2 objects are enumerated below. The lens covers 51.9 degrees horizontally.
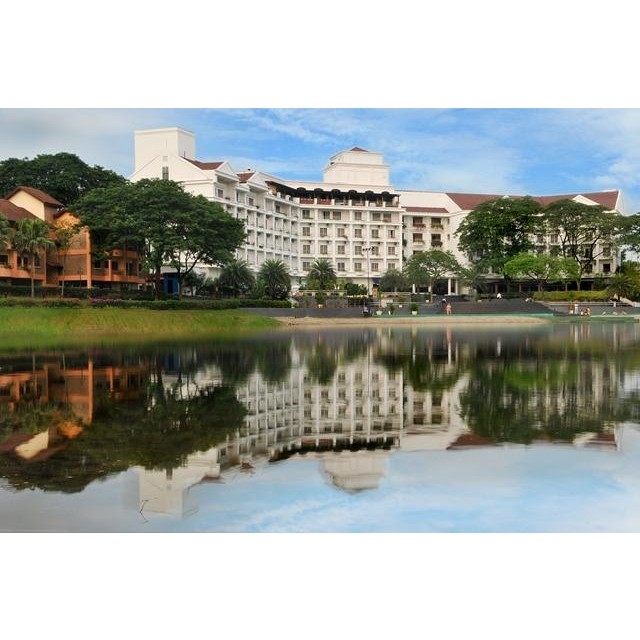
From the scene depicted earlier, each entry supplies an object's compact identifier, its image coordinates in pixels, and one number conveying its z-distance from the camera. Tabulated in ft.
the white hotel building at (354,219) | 248.32
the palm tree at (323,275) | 235.81
